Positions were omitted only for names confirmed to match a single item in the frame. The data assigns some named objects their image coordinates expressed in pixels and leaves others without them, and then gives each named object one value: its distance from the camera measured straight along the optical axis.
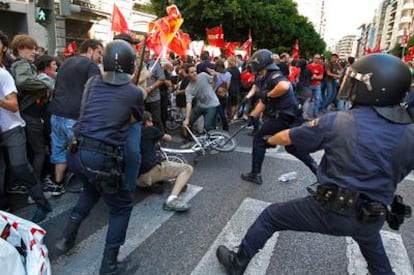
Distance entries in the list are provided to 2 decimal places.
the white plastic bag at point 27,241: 2.19
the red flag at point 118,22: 7.47
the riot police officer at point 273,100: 4.69
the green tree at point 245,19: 22.61
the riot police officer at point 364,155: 2.00
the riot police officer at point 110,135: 2.59
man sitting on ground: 4.08
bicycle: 6.12
